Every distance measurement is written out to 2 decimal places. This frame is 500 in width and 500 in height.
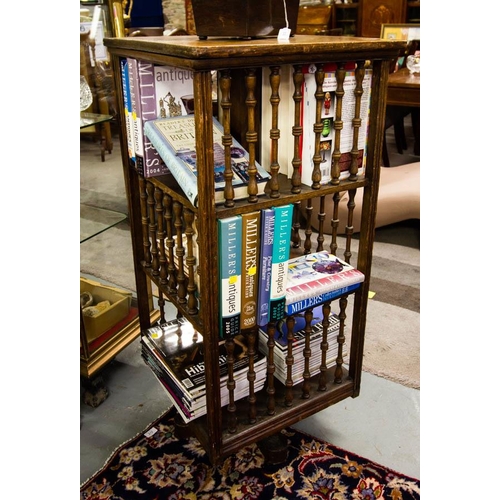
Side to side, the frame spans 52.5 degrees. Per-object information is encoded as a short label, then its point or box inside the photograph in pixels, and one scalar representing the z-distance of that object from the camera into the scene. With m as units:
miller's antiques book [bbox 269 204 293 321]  1.13
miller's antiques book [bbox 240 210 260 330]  1.10
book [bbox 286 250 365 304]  1.26
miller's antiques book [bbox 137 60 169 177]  1.19
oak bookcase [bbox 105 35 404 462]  0.99
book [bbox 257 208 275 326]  1.12
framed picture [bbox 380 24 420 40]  4.49
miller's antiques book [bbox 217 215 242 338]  1.08
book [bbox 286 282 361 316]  1.25
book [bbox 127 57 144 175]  1.21
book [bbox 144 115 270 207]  1.09
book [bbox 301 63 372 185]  1.14
